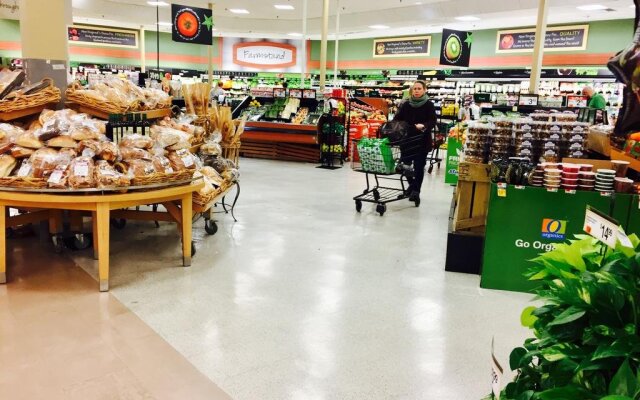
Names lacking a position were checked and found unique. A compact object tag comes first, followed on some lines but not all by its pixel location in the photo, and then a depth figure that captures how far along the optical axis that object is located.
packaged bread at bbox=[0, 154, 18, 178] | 3.46
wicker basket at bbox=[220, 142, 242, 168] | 5.98
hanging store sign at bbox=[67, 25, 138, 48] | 22.16
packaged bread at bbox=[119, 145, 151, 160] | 3.83
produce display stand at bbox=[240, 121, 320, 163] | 10.82
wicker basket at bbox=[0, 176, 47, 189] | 3.38
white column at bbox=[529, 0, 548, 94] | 10.10
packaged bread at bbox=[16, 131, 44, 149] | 3.61
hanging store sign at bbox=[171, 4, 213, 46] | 12.34
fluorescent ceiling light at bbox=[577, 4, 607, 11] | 12.96
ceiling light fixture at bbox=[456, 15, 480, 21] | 15.14
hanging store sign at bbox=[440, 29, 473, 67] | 12.16
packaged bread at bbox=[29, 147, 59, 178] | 3.48
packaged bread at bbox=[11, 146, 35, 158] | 3.58
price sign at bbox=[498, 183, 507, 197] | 3.60
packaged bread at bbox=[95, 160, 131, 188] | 3.47
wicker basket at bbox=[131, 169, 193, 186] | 3.63
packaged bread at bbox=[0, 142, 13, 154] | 3.58
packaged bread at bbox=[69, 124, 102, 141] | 3.69
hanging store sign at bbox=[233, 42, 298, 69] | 24.77
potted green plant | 0.96
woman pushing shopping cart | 6.25
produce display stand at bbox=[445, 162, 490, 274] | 4.12
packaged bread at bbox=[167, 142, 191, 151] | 4.27
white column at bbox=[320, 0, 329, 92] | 11.89
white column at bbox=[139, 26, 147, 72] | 21.92
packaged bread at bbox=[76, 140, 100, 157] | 3.64
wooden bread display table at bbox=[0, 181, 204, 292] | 3.38
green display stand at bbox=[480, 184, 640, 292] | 3.53
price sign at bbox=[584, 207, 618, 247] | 1.26
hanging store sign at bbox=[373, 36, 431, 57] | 20.58
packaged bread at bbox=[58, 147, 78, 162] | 3.59
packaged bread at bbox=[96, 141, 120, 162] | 3.66
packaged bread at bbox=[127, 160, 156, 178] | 3.69
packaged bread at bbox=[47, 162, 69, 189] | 3.41
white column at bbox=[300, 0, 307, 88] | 12.82
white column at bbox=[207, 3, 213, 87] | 15.47
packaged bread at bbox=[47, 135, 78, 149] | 3.64
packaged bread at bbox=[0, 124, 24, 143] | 3.66
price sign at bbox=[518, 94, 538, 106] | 8.90
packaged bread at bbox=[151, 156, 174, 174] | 3.88
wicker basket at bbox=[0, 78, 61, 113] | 3.83
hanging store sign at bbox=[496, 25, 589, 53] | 15.91
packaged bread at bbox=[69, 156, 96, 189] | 3.42
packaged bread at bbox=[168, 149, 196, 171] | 4.02
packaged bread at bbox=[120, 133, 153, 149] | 3.94
